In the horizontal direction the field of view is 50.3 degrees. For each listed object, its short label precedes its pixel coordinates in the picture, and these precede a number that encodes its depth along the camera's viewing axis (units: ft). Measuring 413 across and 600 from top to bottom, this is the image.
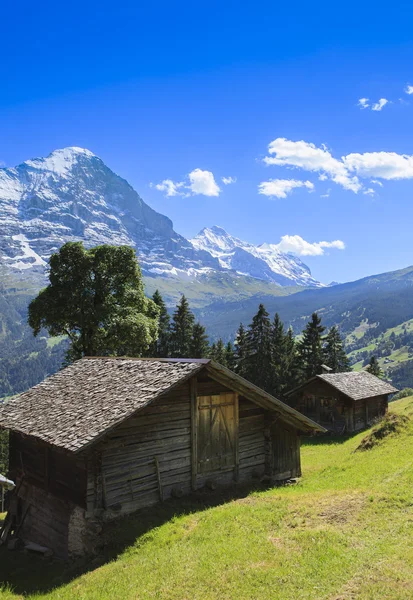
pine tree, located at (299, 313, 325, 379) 213.46
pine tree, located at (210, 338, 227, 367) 220.64
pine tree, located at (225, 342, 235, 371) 224.33
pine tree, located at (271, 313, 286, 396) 202.08
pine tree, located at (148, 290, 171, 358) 202.42
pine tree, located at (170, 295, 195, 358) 203.31
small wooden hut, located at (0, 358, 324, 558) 53.78
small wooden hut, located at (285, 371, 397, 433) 156.97
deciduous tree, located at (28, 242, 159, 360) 106.63
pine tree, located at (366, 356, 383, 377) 264.31
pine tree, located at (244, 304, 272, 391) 204.54
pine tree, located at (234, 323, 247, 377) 215.92
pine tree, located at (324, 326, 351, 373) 223.30
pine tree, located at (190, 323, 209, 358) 204.85
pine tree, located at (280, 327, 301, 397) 207.89
